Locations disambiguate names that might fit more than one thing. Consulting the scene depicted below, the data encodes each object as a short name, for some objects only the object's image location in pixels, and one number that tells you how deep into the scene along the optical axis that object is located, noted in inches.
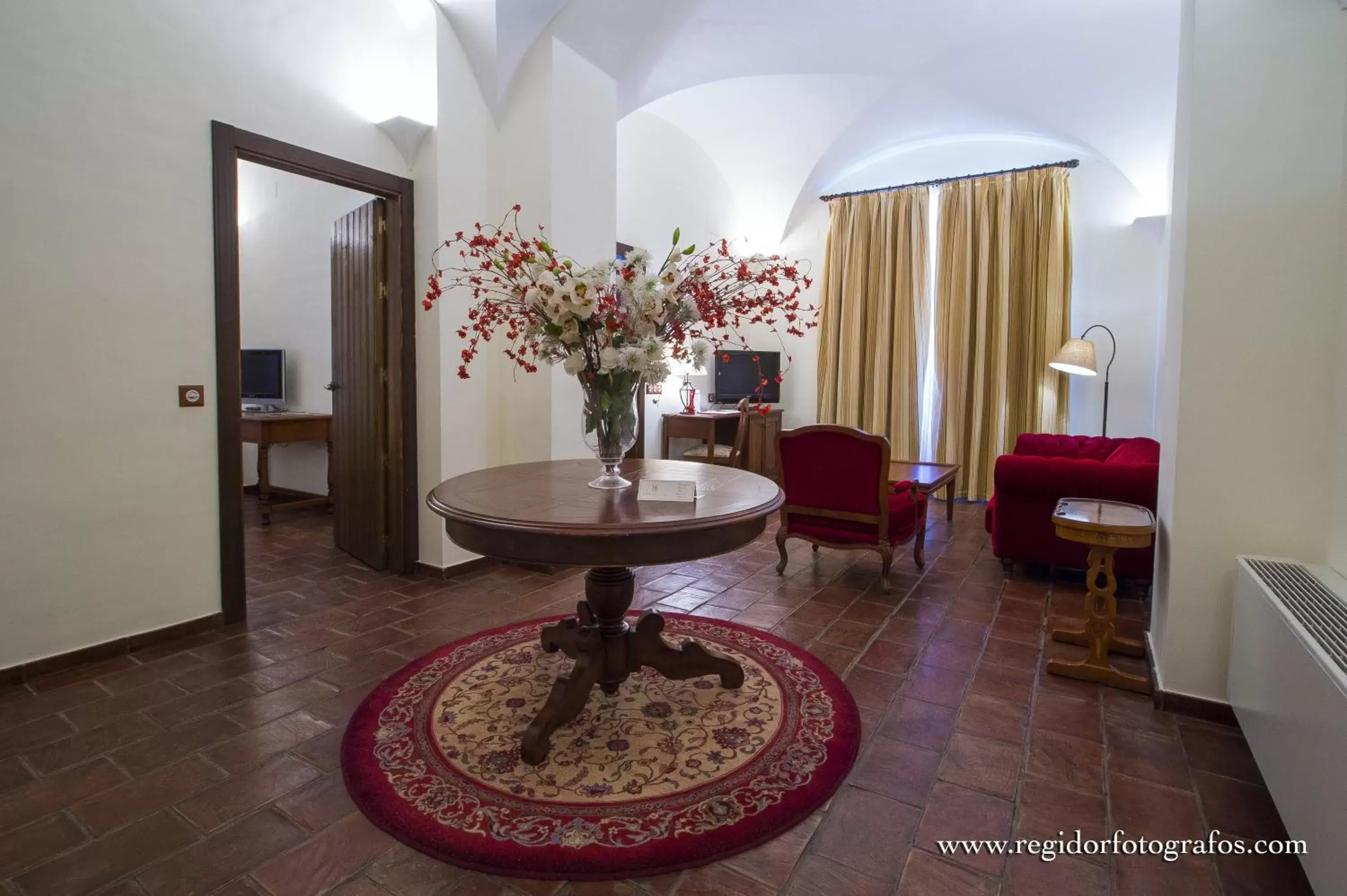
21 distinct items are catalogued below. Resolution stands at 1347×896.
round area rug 61.5
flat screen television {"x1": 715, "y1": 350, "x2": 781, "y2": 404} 268.5
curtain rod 229.8
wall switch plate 109.3
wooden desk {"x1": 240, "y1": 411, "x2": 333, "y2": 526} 190.1
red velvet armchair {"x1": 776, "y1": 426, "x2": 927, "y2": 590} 139.6
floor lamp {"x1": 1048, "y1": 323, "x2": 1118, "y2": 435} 209.6
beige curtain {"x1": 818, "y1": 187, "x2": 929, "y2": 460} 256.7
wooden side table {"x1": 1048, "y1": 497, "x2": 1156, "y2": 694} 93.8
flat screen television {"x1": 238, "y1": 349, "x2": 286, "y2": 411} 217.3
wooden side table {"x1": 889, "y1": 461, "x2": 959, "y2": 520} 161.6
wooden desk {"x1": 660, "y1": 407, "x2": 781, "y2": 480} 237.5
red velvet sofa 128.0
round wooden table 66.4
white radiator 49.9
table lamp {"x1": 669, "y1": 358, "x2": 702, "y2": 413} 252.5
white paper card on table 77.1
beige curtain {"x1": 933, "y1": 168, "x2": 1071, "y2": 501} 232.2
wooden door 148.0
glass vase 82.4
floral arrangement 76.5
